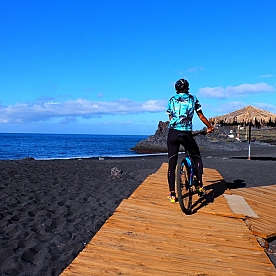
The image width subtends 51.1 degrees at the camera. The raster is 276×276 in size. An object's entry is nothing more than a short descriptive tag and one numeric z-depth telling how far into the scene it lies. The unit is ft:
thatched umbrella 51.93
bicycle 14.90
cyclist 15.47
